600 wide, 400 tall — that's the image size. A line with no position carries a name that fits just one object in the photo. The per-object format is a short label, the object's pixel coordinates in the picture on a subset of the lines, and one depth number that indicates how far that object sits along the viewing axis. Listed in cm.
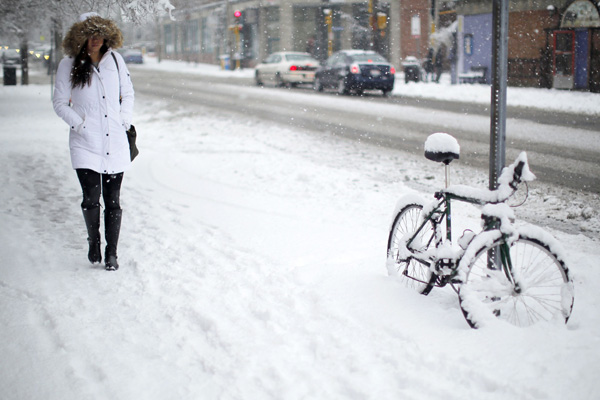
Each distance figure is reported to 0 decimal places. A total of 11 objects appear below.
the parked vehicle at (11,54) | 3801
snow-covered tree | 777
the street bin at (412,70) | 2766
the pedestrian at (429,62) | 2860
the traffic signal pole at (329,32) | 3413
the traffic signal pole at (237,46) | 4667
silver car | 2748
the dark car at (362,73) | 2245
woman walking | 456
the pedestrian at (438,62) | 2762
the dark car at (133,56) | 5800
